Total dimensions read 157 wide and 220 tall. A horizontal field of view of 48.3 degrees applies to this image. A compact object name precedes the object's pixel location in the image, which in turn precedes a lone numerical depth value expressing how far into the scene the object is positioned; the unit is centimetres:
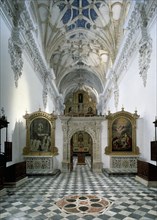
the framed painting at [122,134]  918
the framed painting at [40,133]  915
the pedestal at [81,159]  1406
